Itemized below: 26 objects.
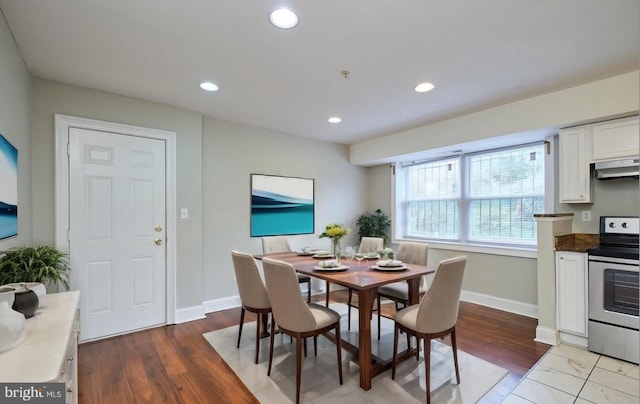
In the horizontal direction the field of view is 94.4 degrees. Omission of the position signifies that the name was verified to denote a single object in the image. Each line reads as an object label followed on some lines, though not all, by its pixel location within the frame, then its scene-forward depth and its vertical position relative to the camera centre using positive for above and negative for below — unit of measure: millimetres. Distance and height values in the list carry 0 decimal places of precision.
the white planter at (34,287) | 1612 -471
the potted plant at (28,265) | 1925 -416
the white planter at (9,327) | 1112 -474
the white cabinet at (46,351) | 1005 -576
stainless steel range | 2486 -817
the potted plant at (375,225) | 5188 -385
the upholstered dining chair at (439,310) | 1978 -742
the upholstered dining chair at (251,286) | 2521 -722
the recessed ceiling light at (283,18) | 1774 +1151
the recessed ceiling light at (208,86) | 2783 +1134
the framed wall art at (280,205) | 4230 -23
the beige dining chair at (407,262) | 2928 -663
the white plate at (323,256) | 3182 -564
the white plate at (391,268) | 2504 -556
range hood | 2615 +306
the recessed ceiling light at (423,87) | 2799 +1118
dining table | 2150 -584
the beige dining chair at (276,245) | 3762 -543
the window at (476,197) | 3771 +89
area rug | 2066 -1351
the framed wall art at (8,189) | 1802 +100
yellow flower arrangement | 2908 -282
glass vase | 2924 -465
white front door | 2912 -267
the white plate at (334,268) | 2510 -555
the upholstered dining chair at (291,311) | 2033 -763
